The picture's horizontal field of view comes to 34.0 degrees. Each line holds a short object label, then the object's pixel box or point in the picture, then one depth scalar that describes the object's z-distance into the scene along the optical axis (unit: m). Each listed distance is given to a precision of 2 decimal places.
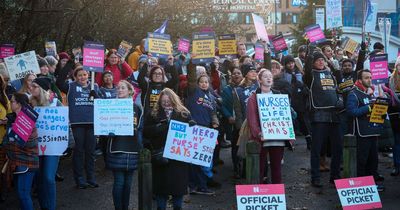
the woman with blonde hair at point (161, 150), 8.52
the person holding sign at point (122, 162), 9.03
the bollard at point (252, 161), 8.12
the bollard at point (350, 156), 8.95
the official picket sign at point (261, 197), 7.90
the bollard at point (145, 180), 8.07
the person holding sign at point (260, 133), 9.60
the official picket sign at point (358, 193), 8.66
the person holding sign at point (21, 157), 8.73
